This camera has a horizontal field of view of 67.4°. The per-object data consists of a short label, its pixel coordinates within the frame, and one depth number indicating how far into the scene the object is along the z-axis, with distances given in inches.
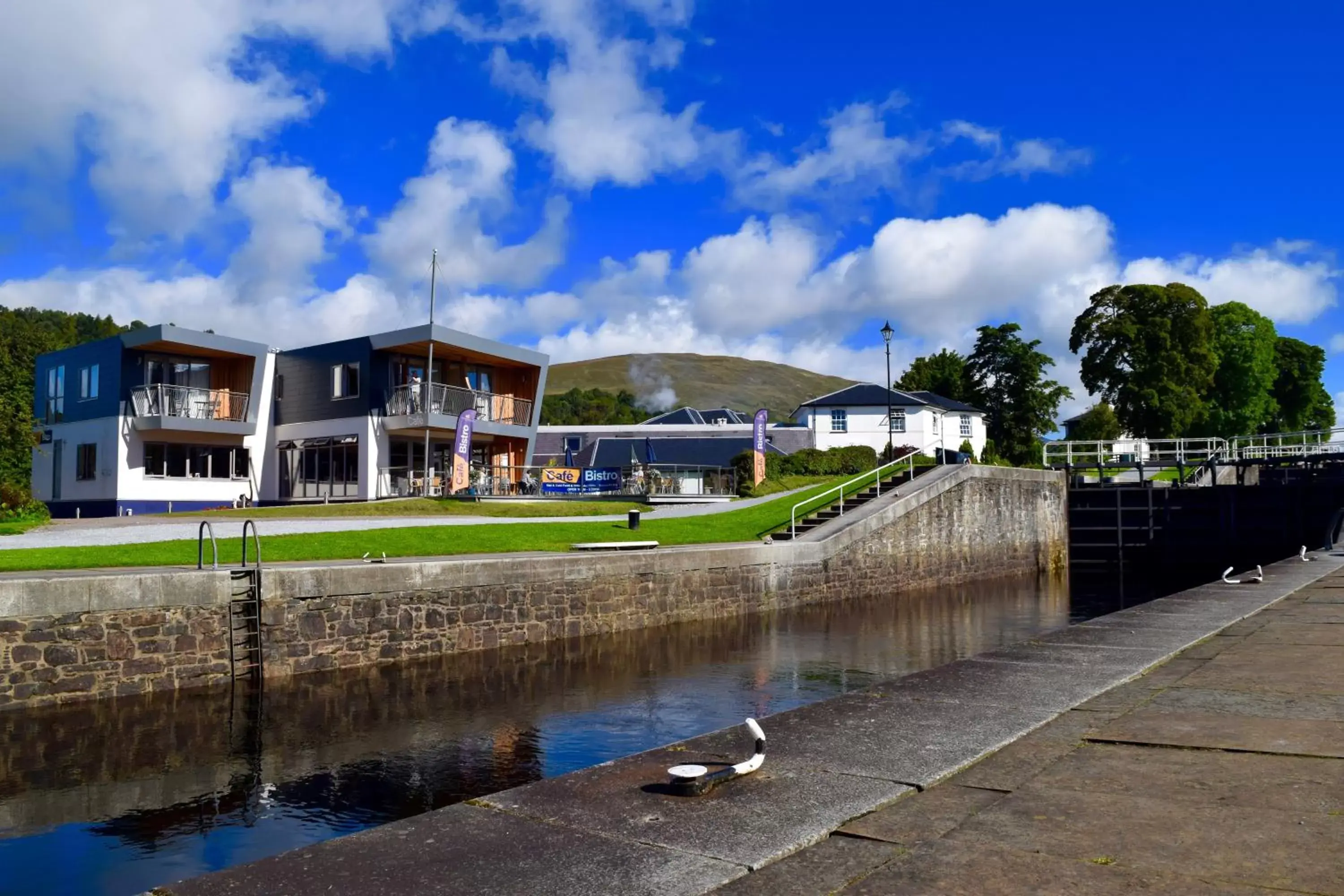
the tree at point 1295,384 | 3400.6
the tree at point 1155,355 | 2454.5
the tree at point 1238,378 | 2815.0
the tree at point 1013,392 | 2817.4
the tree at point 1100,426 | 3110.2
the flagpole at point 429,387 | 1410.2
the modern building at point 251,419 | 1411.2
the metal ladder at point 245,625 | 531.2
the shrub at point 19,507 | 1016.9
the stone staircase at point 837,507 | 1115.9
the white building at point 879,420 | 2449.6
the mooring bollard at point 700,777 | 214.4
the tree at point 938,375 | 3255.4
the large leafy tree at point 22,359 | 1177.4
